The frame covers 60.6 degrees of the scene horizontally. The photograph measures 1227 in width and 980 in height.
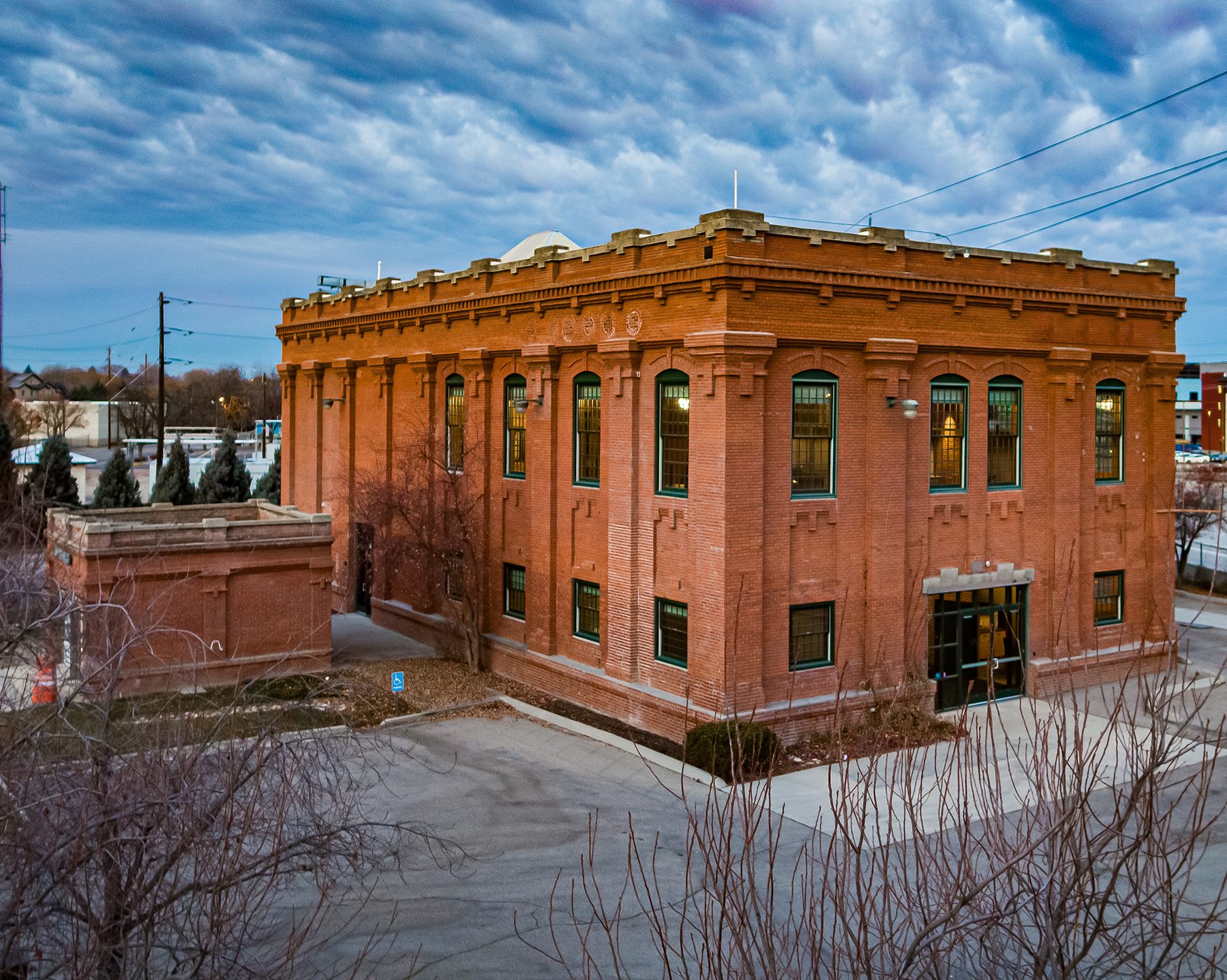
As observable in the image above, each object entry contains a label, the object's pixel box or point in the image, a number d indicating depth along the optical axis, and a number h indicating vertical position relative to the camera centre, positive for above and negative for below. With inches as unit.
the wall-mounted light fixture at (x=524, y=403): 919.0 +59.5
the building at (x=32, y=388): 3973.9 +332.2
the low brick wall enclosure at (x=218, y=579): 842.8 -92.3
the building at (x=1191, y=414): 4340.6 +240.3
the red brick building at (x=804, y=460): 757.3 +8.9
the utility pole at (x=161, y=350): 1824.6 +209.7
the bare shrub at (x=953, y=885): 222.8 -122.0
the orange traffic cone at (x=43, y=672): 327.1 -76.4
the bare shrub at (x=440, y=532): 987.9 -58.9
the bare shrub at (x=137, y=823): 259.6 -96.1
